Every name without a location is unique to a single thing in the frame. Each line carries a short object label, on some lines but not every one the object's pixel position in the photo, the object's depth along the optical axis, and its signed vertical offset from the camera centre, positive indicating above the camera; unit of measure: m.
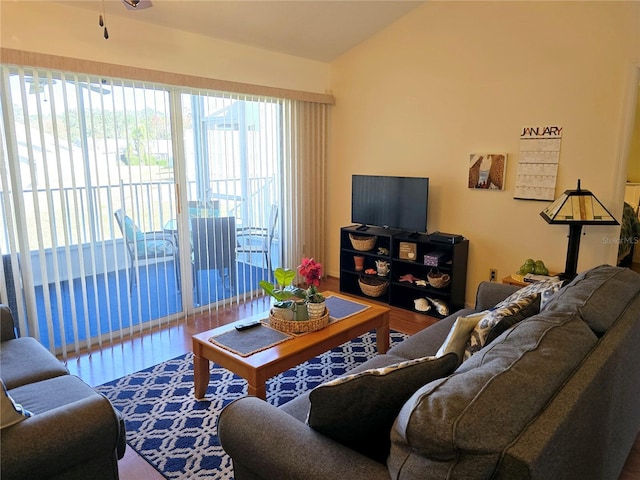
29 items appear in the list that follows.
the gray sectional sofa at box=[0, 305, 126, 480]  1.42 -0.90
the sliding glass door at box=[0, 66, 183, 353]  2.88 -0.23
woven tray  2.61 -0.88
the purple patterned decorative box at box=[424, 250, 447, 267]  4.03 -0.76
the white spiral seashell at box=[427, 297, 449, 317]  4.00 -1.18
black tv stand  4.03 -0.87
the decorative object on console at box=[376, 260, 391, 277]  4.48 -0.93
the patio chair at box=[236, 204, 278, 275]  4.36 -0.65
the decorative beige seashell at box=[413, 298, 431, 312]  4.15 -1.20
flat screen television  4.13 -0.27
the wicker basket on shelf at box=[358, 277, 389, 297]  4.47 -1.12
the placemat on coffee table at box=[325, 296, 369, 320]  2.91 -0.90
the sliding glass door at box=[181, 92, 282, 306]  3.88 -0.16
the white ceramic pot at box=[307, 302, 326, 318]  2.67 -0.80
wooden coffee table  2.26 -0.96
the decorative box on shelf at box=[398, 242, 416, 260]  4.23 -0.73
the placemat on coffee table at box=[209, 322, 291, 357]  2.40 -0.93
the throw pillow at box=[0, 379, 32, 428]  1.43 -0.77
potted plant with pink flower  2.66 -0.65
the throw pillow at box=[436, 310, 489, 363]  1.83 -0.67
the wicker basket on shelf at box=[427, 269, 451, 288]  4.03 -0.94
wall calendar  3.60 +0.09
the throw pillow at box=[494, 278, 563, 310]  2.07 -0.57
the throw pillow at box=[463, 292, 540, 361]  1.79 -0.61
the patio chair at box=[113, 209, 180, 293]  3.44 -0.58
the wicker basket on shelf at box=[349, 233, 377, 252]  4.55 -0.69
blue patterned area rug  2.17 -1.34
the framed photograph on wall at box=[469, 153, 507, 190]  3.86 +0.03
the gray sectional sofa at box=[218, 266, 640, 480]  1.02 -0.61
